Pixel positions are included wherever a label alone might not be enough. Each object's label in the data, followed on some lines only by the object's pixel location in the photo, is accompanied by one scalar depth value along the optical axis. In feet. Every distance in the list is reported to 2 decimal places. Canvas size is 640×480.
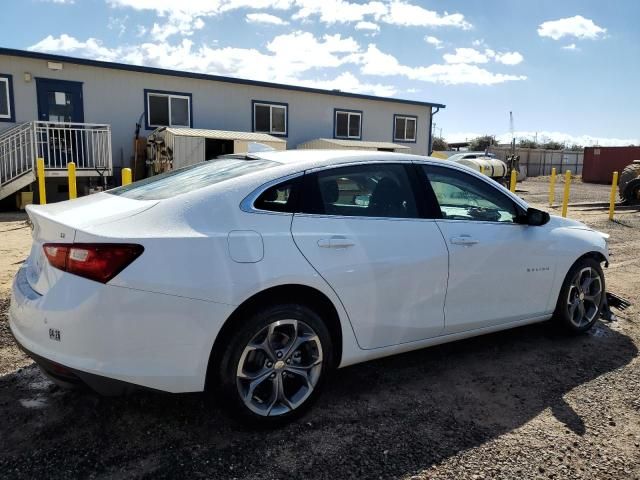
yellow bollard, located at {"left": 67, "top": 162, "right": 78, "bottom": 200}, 26.50
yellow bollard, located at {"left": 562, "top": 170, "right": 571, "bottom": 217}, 41.89
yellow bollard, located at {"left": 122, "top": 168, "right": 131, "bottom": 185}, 22.82
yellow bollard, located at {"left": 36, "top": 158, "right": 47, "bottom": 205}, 29.84
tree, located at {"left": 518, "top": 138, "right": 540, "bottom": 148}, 184.84
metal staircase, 42.37
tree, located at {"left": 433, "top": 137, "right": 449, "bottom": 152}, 163.51
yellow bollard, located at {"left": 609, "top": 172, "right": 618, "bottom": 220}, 43.09
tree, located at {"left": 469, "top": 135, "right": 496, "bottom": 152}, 181.78
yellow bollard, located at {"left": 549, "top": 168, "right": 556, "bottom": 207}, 50.92
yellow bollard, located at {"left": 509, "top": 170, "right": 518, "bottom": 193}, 44.24
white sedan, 8.11
